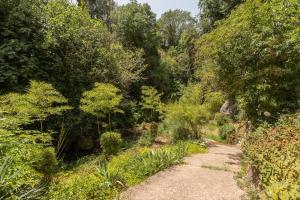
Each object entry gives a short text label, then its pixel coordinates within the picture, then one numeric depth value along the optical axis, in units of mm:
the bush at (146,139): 14570
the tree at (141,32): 22141
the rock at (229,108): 20594
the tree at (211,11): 24594
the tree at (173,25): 39875
